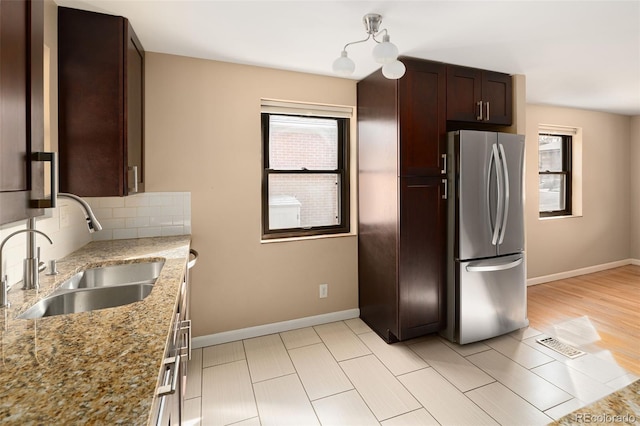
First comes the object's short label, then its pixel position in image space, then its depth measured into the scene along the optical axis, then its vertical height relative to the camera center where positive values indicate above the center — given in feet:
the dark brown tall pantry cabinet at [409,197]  8.29 +0.42
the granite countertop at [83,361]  2.00 -1.20
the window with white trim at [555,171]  14.64 +1.91
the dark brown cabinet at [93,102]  5.87 +2.09
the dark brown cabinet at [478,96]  8.86 +3.37
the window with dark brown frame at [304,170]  9.63 +1.35
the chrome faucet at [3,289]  3.76 -0.89
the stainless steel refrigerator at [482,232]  8.41 -0.54
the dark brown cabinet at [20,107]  2.37 +0.87
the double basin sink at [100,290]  4.32 -1.17
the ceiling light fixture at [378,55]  5.35 +2.75
